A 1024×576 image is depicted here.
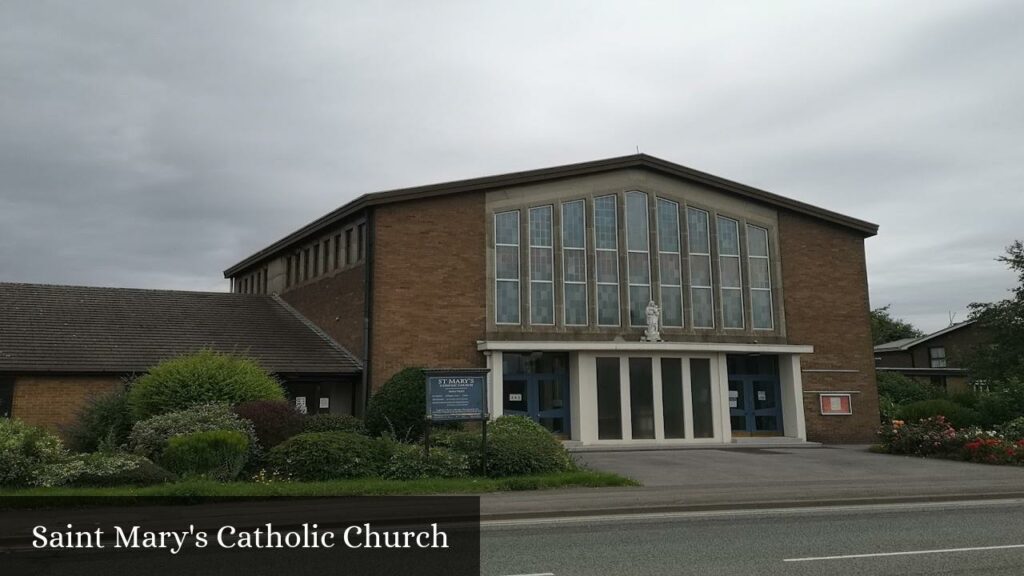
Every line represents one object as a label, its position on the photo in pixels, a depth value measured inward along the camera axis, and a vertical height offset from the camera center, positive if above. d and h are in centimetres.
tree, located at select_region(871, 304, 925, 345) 7825 +762
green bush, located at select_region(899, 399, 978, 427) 2561 -21
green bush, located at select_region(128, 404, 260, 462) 1625 -24
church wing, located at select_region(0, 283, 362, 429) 2111 +213
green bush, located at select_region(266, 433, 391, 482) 1535 -84
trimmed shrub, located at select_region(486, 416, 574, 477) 1609 -86
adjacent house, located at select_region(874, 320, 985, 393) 4234 +313
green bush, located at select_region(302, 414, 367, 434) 1839 -23
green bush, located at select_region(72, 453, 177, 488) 1400 -96
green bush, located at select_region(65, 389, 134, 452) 1855 -17
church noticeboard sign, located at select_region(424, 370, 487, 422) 1582 +33
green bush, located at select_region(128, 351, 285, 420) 1808 +69
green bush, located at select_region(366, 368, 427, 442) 1970 +10
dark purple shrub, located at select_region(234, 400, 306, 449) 1711 -11
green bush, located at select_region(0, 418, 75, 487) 1380 -71
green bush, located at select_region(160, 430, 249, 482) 1503 -74
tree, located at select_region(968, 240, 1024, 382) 3259 +274
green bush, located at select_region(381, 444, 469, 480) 1552 -100
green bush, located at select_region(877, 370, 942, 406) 3506 +69
